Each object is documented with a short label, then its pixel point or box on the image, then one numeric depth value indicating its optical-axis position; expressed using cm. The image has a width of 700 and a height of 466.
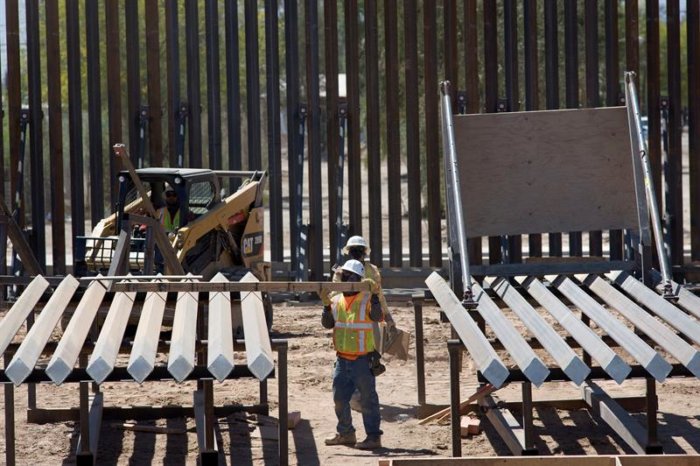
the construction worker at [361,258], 1981
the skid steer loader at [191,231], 2742
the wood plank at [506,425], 1870
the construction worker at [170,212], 2866
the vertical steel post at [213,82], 3675
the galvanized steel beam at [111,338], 1502
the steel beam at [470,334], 1489
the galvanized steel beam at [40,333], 1502
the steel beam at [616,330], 1491
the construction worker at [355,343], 1959
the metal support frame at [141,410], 1546
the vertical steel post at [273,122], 3681
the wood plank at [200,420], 1789
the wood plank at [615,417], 1844
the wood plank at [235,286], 1837
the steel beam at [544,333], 1489
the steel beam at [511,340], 1487
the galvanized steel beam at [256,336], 1521
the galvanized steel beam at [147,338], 1505
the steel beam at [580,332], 1498
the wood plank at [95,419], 1892
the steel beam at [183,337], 1517
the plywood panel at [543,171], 2133
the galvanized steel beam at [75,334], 1499
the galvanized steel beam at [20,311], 1672
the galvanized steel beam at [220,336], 1519
